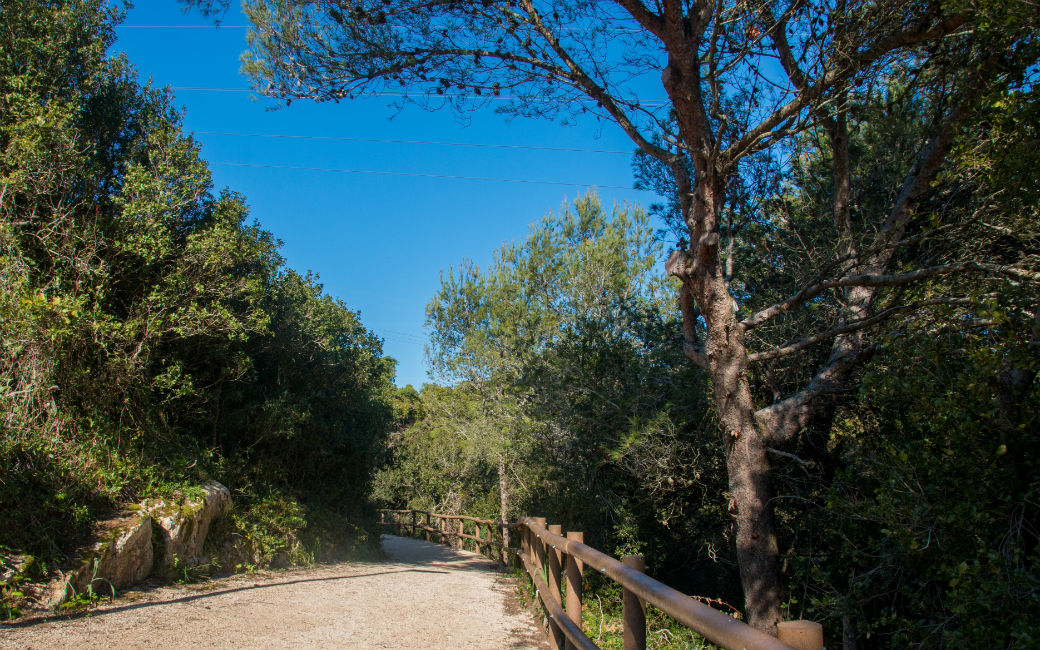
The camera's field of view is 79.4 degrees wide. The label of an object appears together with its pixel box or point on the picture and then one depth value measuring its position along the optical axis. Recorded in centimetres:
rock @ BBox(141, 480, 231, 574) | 641
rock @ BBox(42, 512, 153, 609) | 504
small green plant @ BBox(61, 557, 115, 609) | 498
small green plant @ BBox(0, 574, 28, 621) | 454
